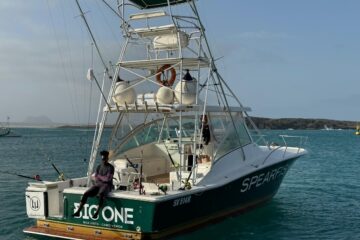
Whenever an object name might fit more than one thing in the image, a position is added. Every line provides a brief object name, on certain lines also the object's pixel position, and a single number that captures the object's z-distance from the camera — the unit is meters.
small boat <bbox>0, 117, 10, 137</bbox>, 85.88
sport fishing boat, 9.12
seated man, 9.04
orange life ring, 11.21
